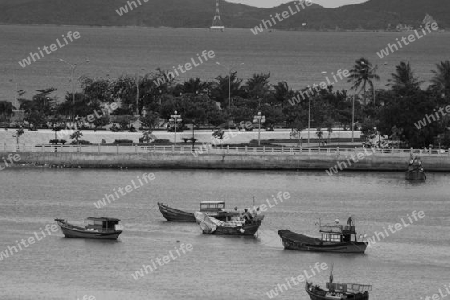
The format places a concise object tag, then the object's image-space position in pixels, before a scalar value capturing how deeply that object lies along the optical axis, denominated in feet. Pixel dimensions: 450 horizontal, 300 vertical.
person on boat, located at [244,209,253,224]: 276.00
